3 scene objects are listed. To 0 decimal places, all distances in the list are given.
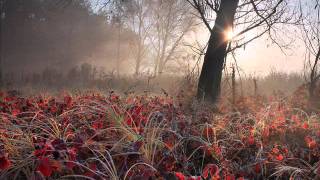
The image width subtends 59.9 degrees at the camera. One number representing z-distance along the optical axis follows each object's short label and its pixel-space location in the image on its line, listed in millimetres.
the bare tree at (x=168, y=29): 23137
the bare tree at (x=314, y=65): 6997
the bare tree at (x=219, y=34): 6387
